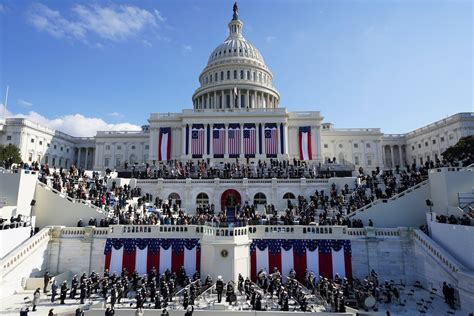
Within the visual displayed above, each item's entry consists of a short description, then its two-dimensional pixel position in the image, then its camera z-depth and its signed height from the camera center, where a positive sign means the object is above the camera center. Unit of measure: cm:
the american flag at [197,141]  6381 +1327
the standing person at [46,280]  2204 -532
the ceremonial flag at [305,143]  6406 +1304
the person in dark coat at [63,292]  1966 -546
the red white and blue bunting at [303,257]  2422 -400
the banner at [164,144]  6569 +1307
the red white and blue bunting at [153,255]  2467 -394
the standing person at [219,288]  1930 -515
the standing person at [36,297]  1889 -553
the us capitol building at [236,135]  6438 +1717
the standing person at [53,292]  1995 -552
